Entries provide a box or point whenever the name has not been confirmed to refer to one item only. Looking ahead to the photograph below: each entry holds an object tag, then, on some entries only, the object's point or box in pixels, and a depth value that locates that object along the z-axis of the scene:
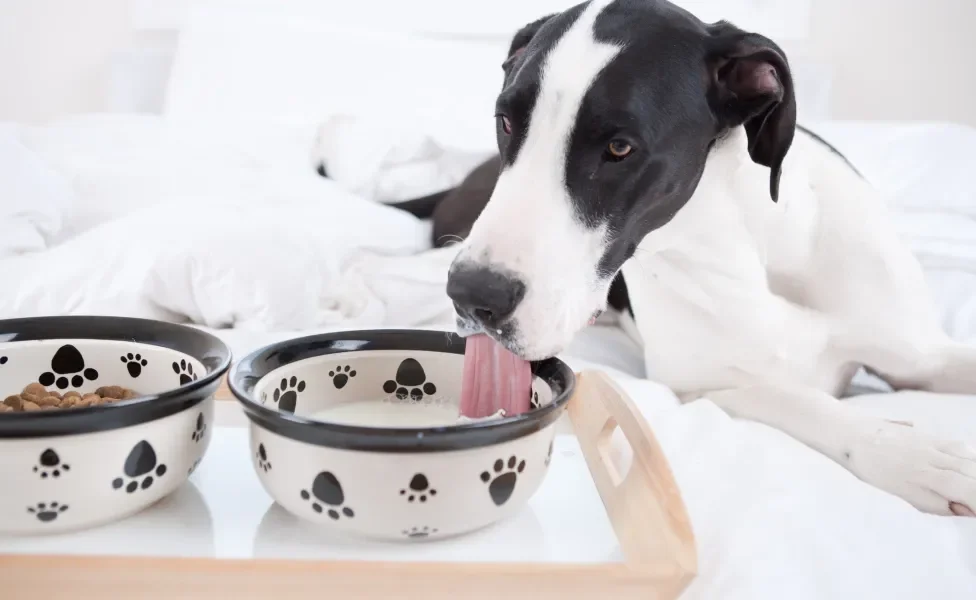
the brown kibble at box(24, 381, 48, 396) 0.66
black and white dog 0.78
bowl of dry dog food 0.53
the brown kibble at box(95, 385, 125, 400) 0.68
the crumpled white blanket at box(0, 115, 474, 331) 1.22
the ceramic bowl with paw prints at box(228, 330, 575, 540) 0.53
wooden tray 0.50
